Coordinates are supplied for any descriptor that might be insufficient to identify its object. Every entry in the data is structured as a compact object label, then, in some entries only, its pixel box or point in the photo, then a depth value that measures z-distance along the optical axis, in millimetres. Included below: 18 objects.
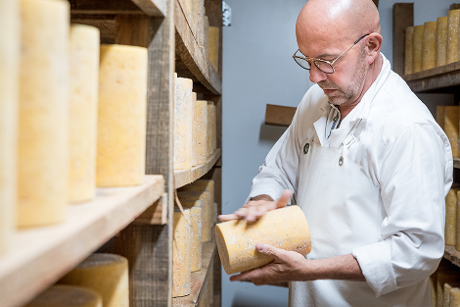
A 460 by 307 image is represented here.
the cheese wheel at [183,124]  1153
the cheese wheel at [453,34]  2338
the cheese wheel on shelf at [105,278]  704
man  1354
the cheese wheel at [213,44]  2822
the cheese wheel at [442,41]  2447
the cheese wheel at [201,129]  1619
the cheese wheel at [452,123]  2389
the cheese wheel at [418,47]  2724
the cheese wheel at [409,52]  2811
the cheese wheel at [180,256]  1317
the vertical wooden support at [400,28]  2916
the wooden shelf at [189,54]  1028
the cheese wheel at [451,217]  2279
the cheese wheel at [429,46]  2613
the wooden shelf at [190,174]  1061
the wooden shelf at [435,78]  2127
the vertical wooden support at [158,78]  826
